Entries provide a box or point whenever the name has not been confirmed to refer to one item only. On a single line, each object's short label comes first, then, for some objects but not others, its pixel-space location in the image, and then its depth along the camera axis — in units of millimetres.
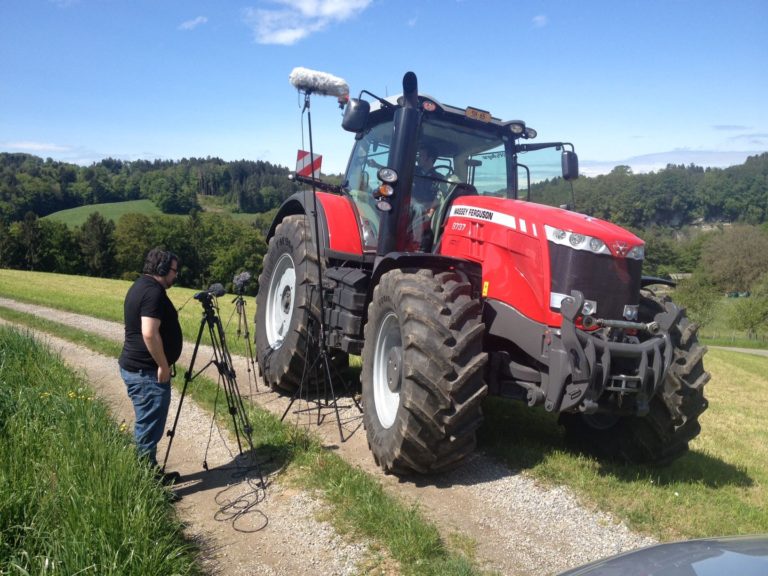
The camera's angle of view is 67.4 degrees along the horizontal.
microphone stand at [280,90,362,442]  5590
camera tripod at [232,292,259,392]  7386
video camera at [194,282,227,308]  4758
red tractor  4125
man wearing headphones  4250
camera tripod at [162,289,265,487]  4730
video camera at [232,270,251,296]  6555
